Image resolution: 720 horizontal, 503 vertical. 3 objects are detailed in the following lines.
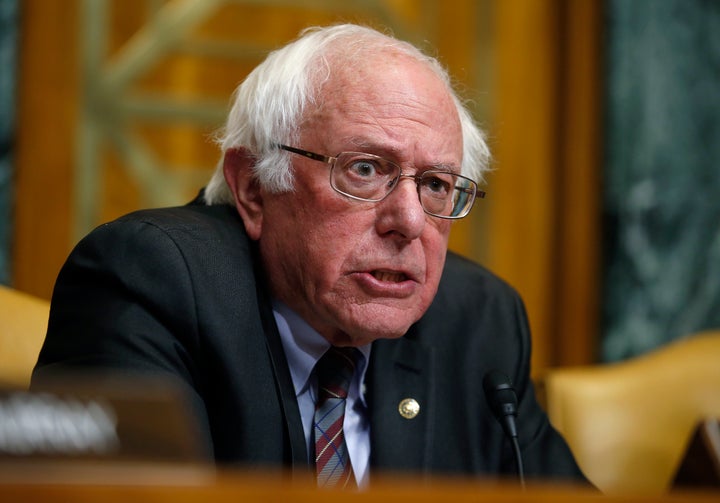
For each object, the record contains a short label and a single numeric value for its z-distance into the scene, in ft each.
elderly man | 10.67
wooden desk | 7.40
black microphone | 10.73
